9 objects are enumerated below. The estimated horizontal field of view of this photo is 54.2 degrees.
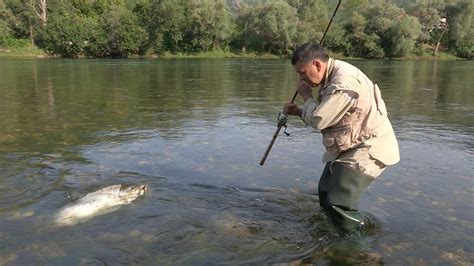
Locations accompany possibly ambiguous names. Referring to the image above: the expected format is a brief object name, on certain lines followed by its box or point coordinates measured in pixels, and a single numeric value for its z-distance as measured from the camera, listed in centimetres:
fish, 604
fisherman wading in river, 471
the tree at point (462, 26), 7038
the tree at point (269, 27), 6519
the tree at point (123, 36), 6200
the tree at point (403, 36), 6488
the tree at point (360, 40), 6700
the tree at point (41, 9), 6538
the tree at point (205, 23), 6353
